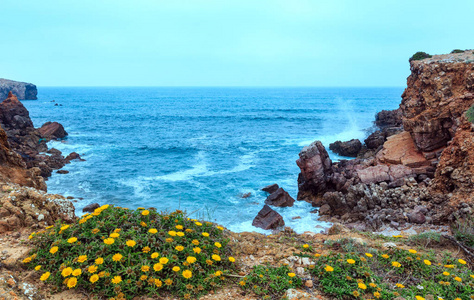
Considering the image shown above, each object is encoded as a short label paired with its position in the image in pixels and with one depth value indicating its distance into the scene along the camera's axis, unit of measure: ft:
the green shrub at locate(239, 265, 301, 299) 13.14
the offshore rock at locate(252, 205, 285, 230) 48.85
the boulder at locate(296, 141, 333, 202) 59.00
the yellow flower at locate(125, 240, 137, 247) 13.02
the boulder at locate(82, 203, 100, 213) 54.29
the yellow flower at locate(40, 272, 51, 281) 11.82
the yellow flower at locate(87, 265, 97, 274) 11.80
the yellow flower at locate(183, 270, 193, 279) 12.55
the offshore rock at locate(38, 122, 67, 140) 118.93
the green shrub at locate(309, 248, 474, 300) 13.39
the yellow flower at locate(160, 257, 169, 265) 12.70
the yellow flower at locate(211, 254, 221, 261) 14.03
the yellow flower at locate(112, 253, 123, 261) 12.34
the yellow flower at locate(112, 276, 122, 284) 11.66
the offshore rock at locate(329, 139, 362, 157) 92.38
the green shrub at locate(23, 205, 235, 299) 12.05
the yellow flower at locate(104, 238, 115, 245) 12.99
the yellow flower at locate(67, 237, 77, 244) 13.22
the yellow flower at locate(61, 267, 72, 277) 11.84
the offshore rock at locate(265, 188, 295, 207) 59.11
